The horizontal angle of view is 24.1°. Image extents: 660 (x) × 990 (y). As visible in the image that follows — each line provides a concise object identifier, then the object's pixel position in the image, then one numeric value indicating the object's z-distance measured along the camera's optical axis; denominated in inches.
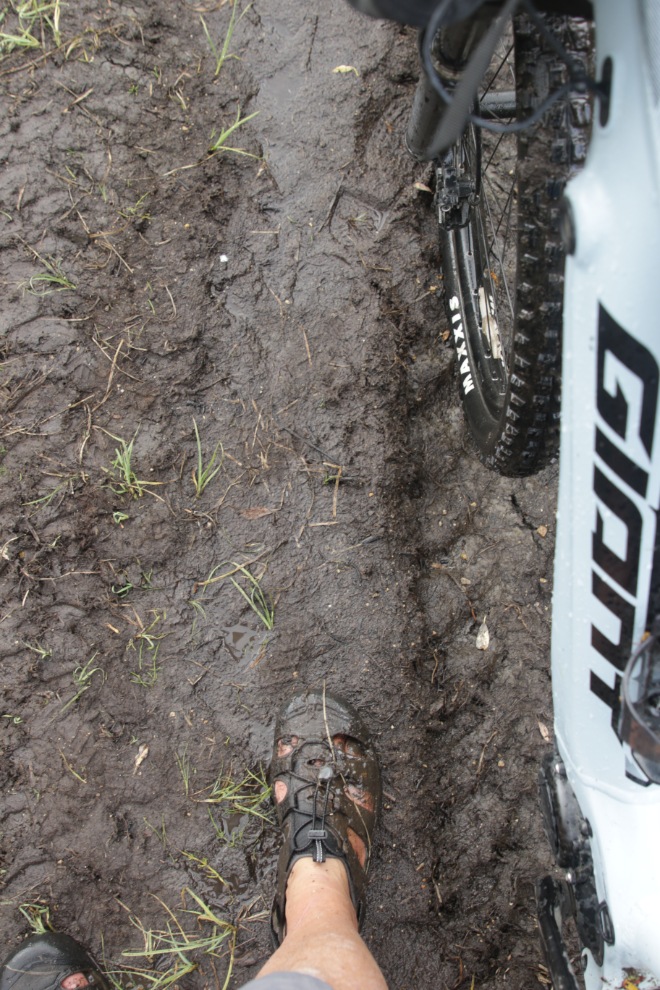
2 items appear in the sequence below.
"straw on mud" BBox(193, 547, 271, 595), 64.4
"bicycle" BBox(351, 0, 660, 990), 47.9
